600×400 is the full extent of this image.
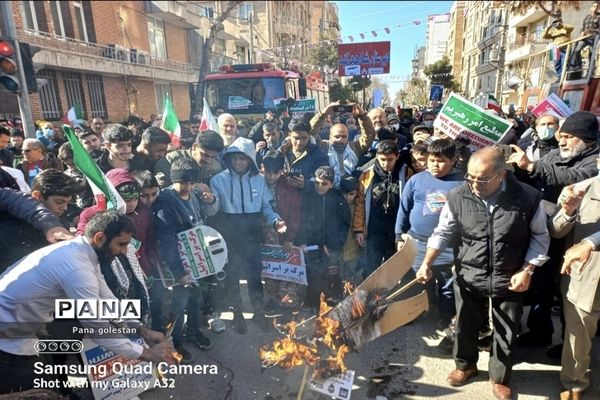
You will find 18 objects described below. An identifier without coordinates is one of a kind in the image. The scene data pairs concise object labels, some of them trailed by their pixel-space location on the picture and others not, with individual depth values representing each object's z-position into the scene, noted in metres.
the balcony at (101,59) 12.08
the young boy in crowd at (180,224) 3.19
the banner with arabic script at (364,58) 19.33
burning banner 2.77
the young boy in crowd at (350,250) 3.91
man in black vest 2.47
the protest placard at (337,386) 2.59
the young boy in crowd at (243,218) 3.63
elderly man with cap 3.10
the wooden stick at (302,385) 2.63
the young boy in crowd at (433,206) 3.25
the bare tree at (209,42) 15.30
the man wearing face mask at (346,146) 4.70
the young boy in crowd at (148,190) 3.21
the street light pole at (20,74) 5.20
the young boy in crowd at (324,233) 3.81
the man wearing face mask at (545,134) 4.00
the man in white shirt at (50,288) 2.03
